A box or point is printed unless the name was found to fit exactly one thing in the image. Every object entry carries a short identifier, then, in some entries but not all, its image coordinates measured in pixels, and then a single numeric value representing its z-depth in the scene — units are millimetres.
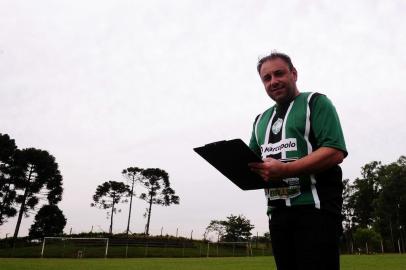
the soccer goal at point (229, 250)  46134
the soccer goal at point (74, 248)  37525
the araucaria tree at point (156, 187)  65188
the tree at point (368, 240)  52406
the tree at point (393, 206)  58875
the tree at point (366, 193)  72438
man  1843
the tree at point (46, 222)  44812
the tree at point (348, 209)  76838
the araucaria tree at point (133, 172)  66375
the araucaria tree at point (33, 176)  44406
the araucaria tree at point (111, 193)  62719
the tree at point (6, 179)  42469
